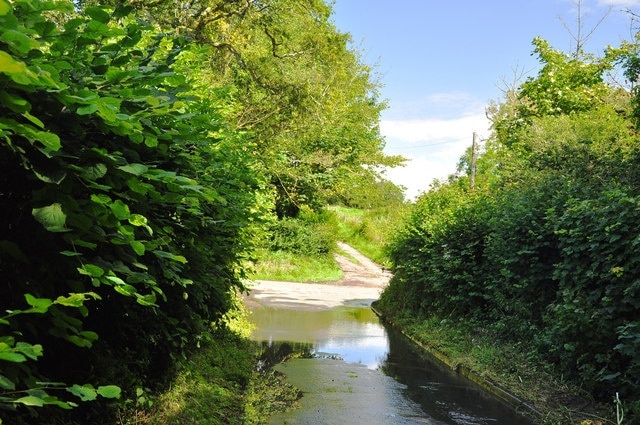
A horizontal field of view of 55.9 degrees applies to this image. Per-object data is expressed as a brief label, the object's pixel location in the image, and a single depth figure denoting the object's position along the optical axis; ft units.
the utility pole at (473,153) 108.21
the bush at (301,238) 121.80
